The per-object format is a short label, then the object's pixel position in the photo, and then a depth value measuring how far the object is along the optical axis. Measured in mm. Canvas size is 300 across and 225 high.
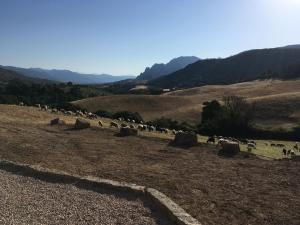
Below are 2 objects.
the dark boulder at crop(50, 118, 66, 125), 15498
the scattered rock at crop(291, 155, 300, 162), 9313
